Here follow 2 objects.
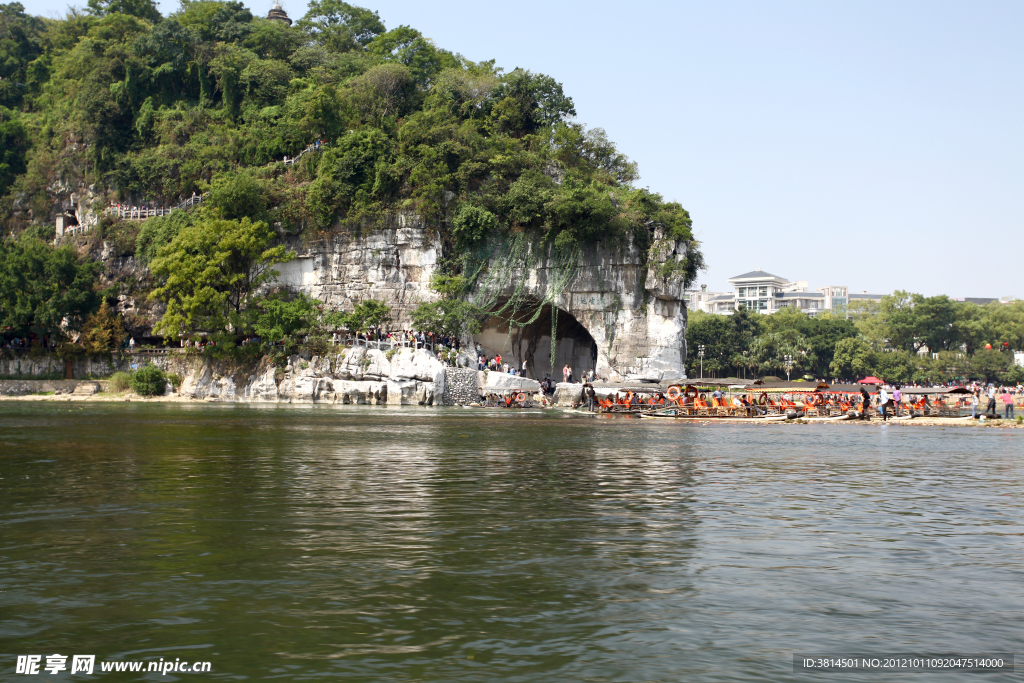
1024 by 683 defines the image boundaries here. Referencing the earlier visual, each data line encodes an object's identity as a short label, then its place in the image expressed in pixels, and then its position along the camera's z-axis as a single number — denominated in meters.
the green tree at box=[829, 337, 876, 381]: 81.69
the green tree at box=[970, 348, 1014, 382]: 84.12
